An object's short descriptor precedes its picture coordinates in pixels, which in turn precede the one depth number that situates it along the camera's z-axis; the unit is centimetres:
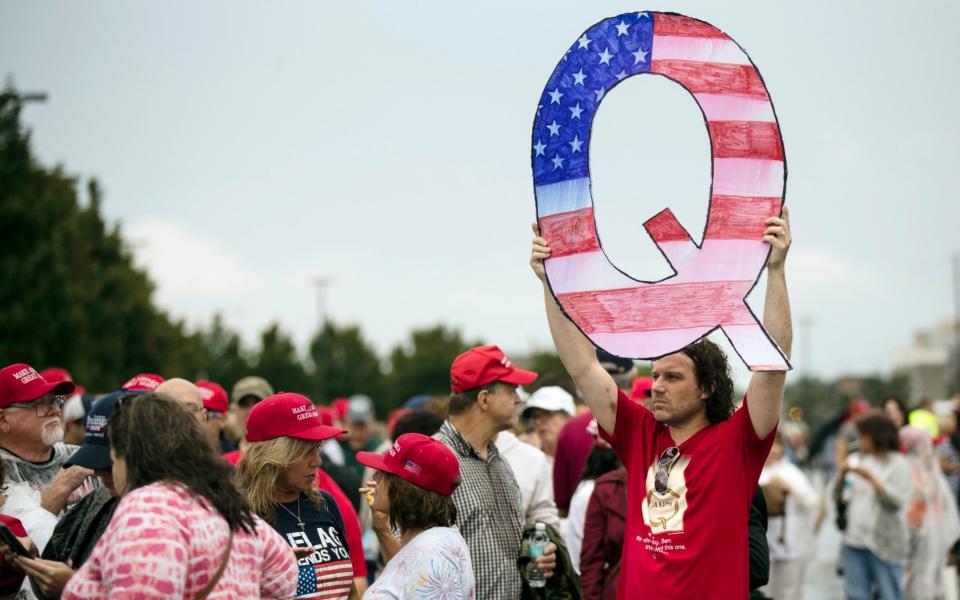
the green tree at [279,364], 5850
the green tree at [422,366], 7081
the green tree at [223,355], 5384
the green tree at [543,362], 7004
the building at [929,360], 8938
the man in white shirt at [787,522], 948
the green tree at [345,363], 6581
